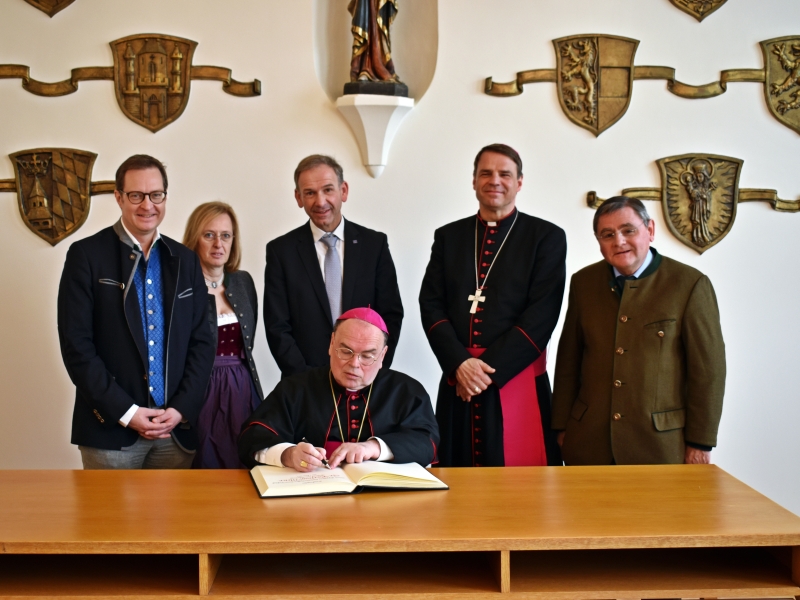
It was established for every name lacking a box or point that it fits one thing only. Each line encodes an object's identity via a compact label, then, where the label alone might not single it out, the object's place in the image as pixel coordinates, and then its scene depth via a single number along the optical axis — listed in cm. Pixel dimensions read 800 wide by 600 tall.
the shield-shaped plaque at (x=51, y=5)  463
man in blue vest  311
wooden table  205
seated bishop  273
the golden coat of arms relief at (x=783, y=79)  480
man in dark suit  361
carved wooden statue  457
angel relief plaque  481
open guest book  238
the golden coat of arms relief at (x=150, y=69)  464
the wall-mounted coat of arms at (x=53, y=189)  466
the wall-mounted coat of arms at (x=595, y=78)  476
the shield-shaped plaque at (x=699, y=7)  477
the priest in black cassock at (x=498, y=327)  347
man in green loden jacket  307
